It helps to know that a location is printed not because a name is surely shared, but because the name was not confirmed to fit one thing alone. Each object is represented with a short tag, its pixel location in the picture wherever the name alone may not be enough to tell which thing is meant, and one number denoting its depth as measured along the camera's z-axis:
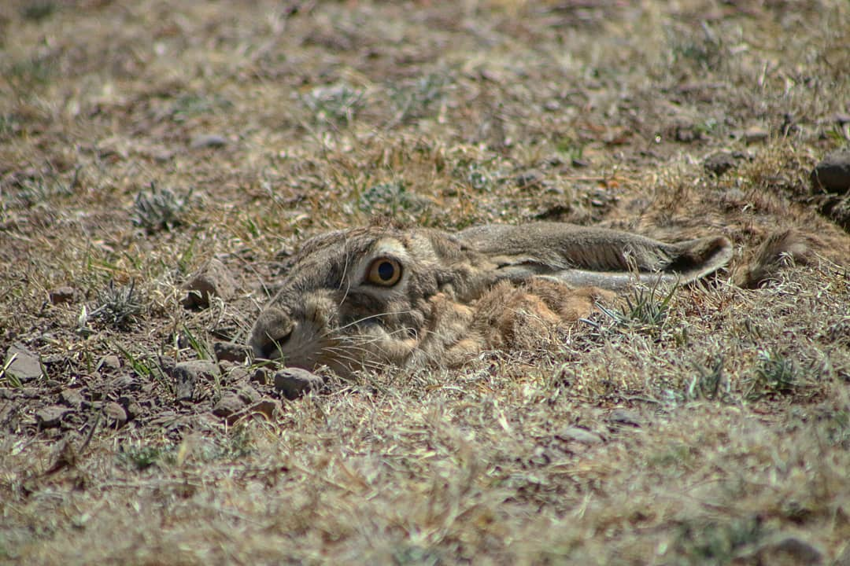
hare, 8.12
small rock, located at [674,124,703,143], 11.68
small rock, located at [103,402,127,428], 7.38
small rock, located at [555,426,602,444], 5.84
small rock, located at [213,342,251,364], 8.45
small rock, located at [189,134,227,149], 13.37
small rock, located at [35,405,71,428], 7.36
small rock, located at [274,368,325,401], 7.54
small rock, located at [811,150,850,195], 9.66
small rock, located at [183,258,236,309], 9.59
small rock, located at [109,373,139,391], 8.09
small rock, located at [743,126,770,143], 11.25
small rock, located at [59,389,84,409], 7.73
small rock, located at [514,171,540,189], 11.17
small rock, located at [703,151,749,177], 10.74
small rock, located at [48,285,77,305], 9.80
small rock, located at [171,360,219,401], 7.79
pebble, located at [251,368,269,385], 7.94
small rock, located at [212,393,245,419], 7.34
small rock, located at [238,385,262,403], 7.51
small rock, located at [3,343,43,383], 8.36
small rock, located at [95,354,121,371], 8.54
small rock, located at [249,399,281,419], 7.26
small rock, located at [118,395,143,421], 7.54
